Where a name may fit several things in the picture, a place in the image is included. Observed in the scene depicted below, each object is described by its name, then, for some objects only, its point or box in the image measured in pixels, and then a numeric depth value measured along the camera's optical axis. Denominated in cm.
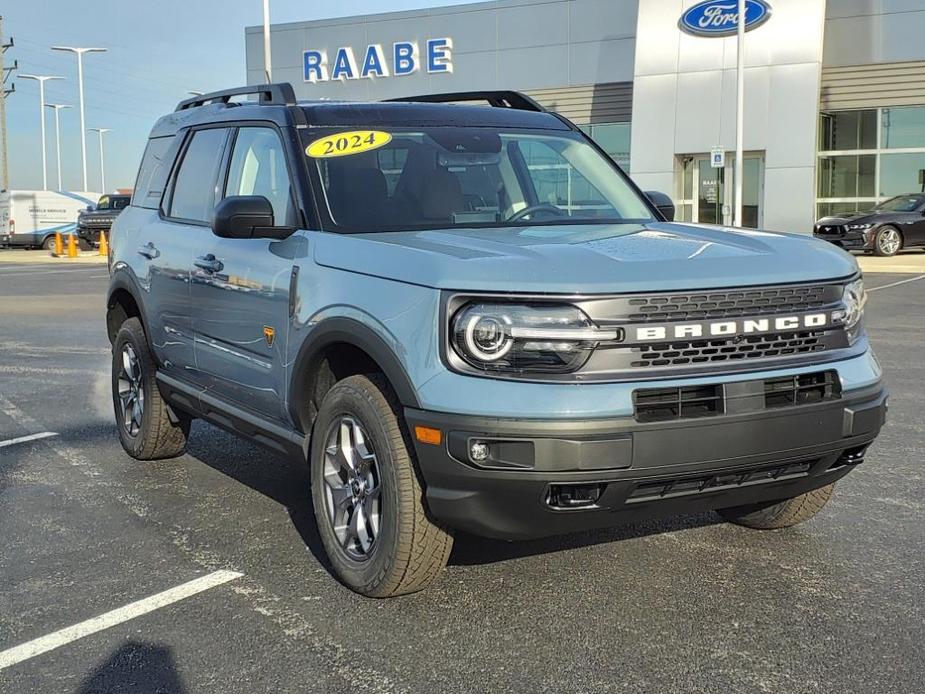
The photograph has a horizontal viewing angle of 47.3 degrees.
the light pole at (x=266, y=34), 3194
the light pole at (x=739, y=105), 2534
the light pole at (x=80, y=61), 5338
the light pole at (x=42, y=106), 6144
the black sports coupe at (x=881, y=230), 2422
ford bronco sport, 335
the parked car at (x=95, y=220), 3669
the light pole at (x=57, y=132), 7675
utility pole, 5184
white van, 3888
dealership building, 2888
